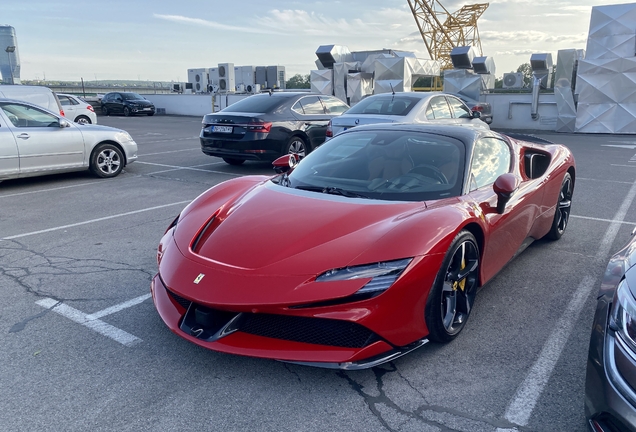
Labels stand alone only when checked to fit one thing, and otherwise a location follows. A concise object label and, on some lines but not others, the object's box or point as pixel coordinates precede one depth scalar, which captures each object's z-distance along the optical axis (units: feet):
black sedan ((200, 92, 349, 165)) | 30.14
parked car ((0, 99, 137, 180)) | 25.84
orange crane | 171.63
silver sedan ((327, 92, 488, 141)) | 28.53
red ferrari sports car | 8.35
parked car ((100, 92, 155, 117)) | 100.99
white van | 42.09
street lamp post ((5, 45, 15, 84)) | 110.01
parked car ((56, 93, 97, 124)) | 59.72
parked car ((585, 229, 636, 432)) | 5.83
